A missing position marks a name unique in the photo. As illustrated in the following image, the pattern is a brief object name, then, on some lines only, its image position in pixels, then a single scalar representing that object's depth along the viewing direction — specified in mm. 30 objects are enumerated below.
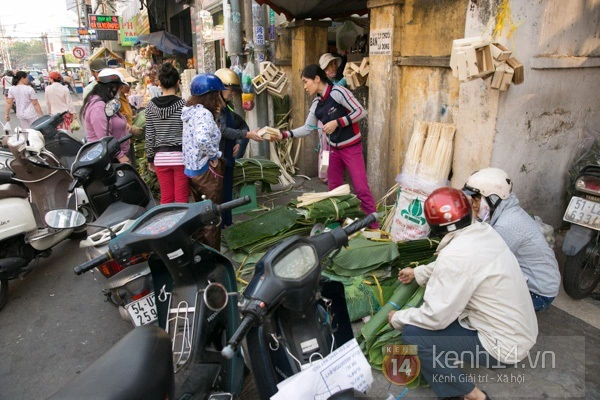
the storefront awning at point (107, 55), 15474
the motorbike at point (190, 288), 2268
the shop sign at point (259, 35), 7102
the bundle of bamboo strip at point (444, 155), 4203
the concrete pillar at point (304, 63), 6867
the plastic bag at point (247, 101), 7071
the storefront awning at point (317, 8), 6395
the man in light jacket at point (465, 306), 2334
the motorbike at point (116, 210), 3059
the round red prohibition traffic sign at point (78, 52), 26266
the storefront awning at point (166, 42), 15289
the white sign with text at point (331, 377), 1641
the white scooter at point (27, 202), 3928
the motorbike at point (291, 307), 1781
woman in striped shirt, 4219
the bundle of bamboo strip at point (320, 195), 4660
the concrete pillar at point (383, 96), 4934
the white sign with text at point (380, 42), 4969
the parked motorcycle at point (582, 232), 3379
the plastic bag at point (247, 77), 7039
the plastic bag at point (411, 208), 4125
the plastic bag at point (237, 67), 7410
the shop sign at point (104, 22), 24938
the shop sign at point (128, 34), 24686
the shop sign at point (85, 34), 28872
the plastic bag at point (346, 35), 7043
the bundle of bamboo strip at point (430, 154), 4246
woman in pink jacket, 5199
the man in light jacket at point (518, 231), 2914
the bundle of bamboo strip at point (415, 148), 4348
